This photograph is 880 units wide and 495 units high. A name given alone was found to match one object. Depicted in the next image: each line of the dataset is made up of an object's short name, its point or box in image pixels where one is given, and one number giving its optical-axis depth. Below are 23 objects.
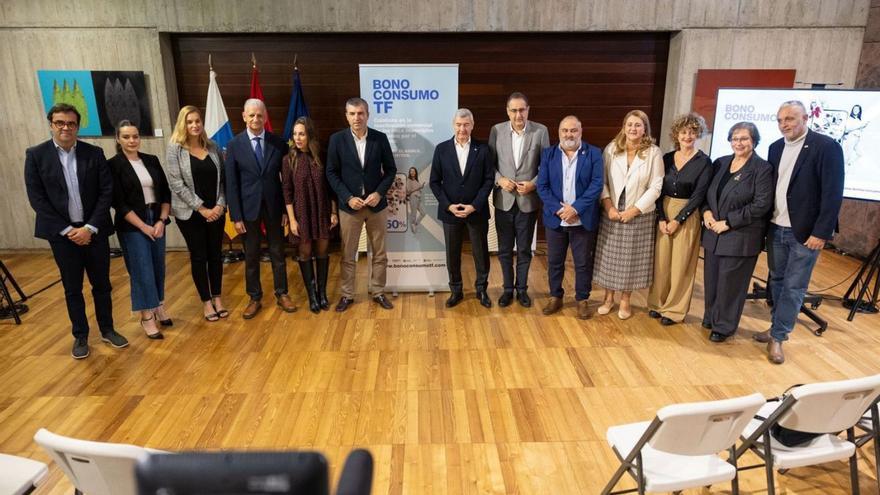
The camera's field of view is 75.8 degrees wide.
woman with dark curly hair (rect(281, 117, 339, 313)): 4.56
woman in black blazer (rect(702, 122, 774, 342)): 3.90
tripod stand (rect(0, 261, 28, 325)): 4.74
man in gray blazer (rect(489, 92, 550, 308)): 4.66
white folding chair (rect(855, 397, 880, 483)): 2.51
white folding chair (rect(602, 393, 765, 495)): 2.05
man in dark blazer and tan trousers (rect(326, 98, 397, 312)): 4.63
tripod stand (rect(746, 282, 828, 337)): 4.52
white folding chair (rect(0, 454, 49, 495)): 2.11
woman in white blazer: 4.38
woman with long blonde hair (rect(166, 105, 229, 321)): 4.29
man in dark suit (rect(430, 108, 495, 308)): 4.68
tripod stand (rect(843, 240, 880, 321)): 4.67
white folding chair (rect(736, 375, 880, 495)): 2.17
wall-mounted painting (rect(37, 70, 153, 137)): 6.30
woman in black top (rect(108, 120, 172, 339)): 4.14
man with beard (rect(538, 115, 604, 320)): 4.48
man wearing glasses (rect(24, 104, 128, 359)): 3.80
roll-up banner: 4.83
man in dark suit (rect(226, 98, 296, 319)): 4.47
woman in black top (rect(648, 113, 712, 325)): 4.26
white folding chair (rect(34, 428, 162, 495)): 1.78
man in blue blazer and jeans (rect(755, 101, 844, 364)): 3.65
